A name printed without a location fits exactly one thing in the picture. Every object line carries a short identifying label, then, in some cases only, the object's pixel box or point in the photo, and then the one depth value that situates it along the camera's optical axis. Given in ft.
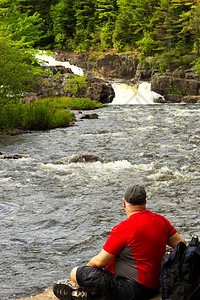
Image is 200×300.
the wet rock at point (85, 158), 44.27
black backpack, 12.16
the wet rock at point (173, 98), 142.10
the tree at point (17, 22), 149.40
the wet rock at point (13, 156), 46.93
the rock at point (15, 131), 66.95
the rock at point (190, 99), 135.88
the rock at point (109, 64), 181.27
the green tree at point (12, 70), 66.13
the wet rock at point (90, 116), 92.43
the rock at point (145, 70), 169.99
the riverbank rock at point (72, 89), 142.31
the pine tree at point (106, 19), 215.31
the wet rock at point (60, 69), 168.14
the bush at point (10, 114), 67.00
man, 13.96
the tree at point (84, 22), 229.54
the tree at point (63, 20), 243.40
